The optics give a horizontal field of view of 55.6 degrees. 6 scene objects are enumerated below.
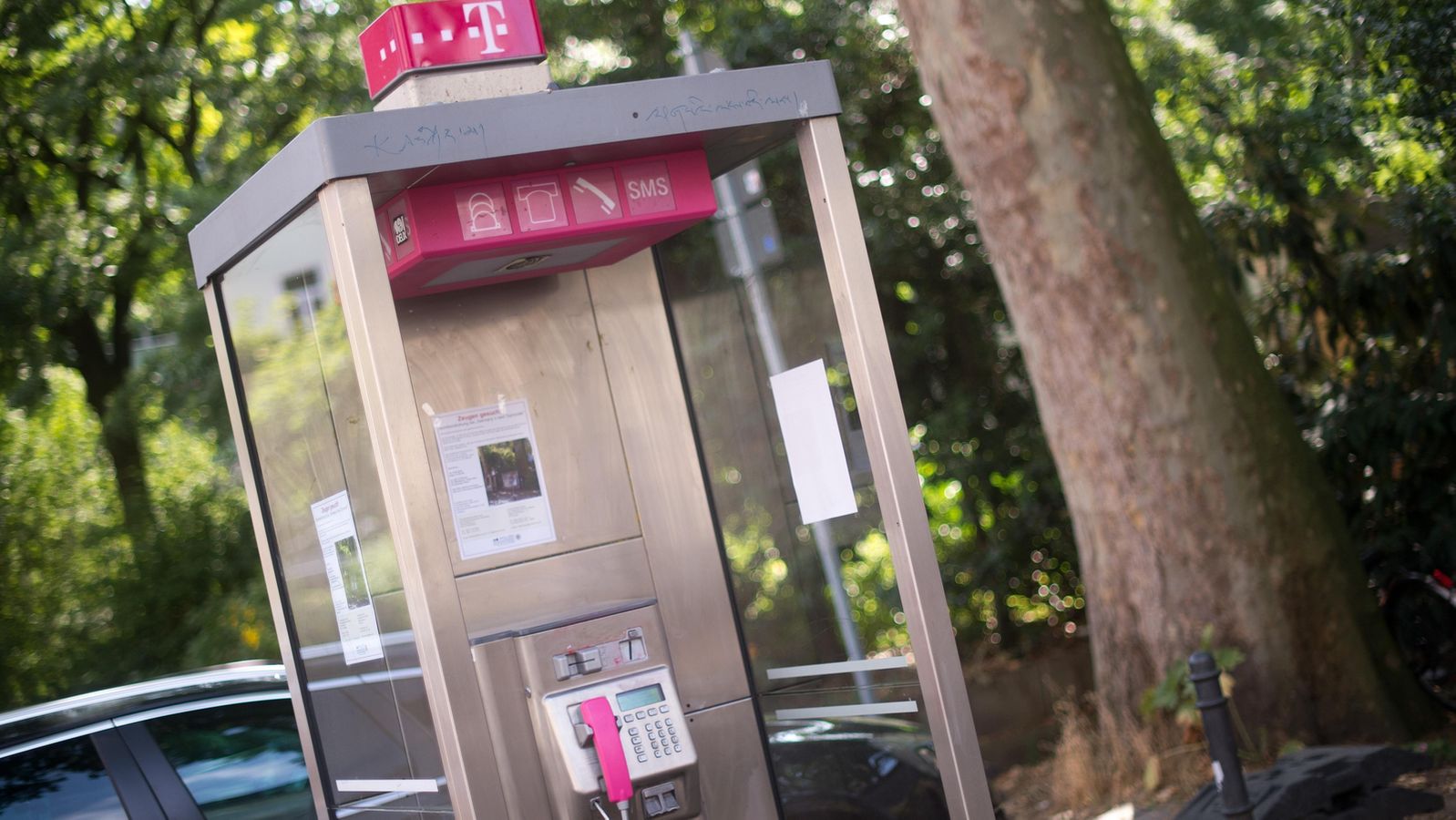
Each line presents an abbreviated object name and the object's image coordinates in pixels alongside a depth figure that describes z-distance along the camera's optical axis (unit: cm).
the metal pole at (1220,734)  426
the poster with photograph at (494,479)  435
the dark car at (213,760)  457
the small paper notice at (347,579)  389
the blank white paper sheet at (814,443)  420
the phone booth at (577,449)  346
